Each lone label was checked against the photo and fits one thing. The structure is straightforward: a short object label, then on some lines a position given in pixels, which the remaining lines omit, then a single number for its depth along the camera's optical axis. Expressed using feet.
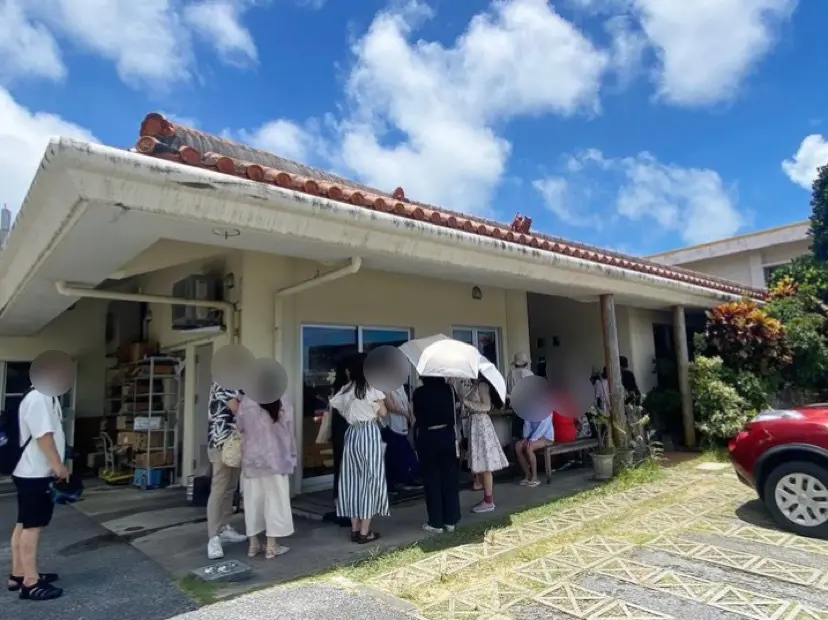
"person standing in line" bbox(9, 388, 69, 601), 13.29
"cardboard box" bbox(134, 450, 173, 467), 28.25
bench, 25.66
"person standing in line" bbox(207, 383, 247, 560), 16.21
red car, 15.96
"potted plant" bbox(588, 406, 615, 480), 24.93
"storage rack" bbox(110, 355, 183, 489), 28.40
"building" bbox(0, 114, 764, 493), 12.79
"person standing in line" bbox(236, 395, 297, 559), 15.87
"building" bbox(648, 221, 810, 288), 55.26
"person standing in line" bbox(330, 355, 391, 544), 16.83
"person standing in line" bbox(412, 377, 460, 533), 18.01
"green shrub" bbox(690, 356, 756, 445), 30.22
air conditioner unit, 23.84
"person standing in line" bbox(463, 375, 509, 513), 20.33
